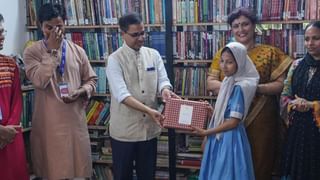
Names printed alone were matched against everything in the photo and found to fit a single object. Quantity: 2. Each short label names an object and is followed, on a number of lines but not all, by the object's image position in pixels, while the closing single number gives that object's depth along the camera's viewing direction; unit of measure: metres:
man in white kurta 2.42
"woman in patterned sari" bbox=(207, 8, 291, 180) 2.53
